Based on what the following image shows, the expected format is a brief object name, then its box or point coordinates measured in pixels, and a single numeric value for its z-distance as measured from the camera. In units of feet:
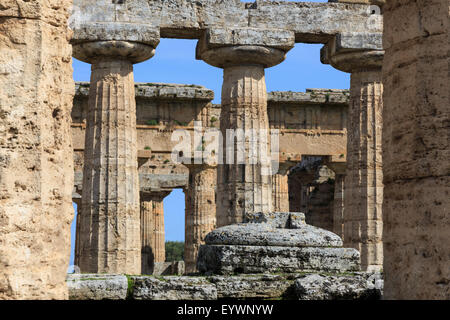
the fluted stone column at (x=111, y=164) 65.41
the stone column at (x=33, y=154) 24.58
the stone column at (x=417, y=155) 27.35
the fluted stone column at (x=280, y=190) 101.09
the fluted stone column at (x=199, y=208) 97.30
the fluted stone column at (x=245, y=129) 68.13
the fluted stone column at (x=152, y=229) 112.27
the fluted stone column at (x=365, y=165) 71.87
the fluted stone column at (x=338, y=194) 97.86
